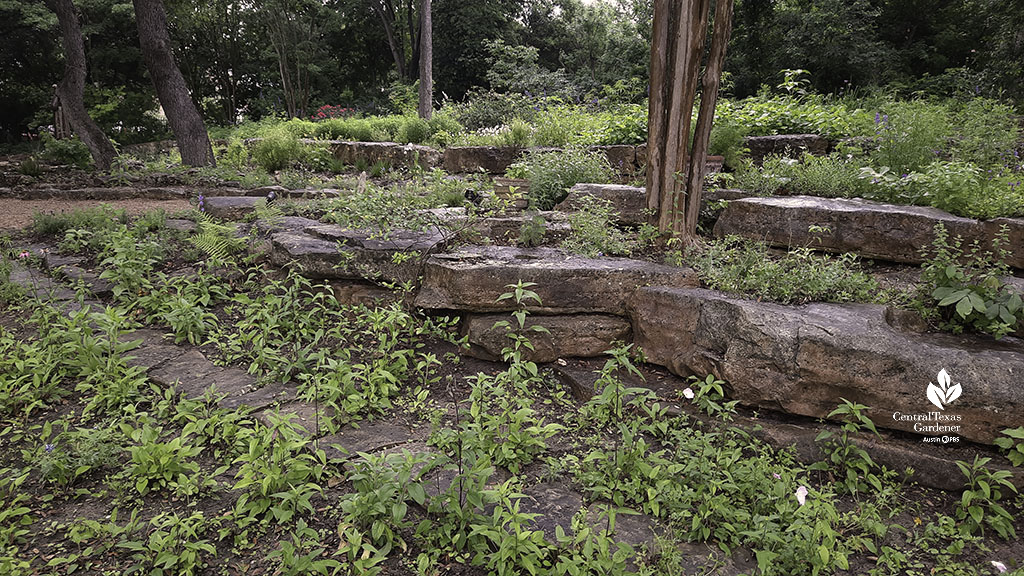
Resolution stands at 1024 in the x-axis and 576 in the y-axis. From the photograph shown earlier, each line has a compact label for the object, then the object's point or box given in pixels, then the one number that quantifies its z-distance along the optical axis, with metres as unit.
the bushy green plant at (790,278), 3.40
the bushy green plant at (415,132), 11.03
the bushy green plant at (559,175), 5.91
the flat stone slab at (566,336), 3.81
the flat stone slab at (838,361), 2.66
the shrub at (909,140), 5.06
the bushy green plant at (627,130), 7.39
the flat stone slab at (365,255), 4.24
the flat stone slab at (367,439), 2.72
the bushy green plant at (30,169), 9.23
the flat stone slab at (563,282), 3.81
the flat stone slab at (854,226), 3.79
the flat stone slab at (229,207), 6.10
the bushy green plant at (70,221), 6.06
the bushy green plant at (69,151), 10.01
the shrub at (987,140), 5.02
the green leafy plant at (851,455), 2.62
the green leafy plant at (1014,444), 2.45
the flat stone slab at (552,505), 2.31
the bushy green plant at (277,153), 9.66
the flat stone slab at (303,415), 2.84
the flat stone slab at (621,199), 4.96
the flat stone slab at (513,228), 4.61
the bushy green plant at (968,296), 2.88
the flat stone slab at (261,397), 3.07
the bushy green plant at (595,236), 4.24
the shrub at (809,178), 4.90
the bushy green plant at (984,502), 2.37
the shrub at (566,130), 7.98
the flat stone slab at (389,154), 9.46
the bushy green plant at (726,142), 6.08
